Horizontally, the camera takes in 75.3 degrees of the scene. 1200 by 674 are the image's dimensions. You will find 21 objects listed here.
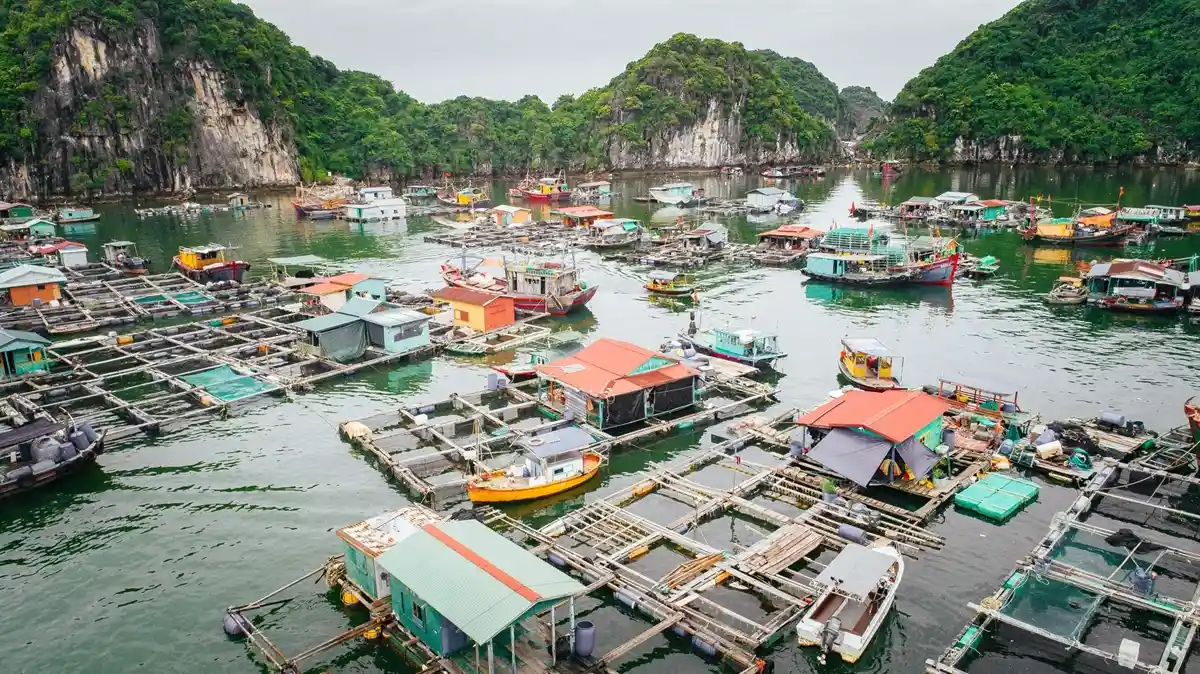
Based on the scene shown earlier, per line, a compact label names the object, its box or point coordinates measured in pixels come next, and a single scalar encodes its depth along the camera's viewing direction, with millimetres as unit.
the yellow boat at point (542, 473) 24469
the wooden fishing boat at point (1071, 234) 68625
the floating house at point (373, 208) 98188
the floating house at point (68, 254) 60375
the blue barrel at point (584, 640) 16547
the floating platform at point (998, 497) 23547
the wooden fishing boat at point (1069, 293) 50125
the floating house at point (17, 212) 86562
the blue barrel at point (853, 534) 21703
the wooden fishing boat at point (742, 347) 37312
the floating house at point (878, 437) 24406
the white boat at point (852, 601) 17234
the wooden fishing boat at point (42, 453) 24750
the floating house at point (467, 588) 15031
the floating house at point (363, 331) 37531
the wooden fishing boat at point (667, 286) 54344
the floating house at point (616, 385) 29547
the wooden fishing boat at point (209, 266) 56031
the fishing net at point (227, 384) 33250
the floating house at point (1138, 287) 46719
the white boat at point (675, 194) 111081
